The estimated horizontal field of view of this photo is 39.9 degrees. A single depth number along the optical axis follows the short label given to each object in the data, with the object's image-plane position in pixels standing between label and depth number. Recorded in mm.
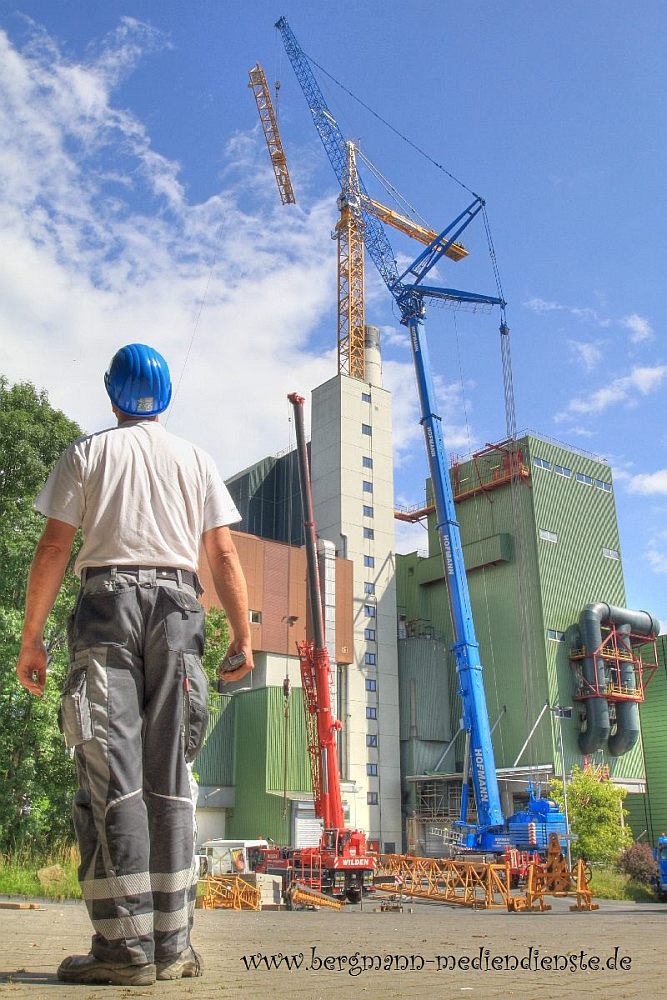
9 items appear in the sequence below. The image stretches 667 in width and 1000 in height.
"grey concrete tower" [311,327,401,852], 56625
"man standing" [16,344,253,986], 3445
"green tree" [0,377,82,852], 20422
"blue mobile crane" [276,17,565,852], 37469
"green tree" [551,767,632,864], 45594
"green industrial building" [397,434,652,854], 54969
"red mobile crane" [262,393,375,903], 27438
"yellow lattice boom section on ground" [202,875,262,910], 21594
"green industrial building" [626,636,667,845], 57025
